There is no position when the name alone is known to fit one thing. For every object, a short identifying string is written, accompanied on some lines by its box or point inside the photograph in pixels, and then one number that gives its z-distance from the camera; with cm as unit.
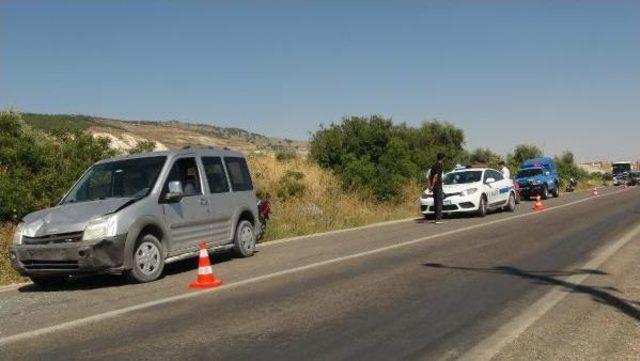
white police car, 2114
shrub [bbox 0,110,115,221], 1444
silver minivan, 898
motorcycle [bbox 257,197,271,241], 1644
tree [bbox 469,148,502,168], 6588
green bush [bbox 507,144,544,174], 7762
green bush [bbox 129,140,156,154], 1827
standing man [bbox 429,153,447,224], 1944
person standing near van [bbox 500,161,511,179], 2548
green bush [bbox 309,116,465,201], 2842
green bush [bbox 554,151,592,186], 7222
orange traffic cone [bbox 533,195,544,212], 2424
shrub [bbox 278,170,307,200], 2438
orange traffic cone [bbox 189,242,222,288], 890
